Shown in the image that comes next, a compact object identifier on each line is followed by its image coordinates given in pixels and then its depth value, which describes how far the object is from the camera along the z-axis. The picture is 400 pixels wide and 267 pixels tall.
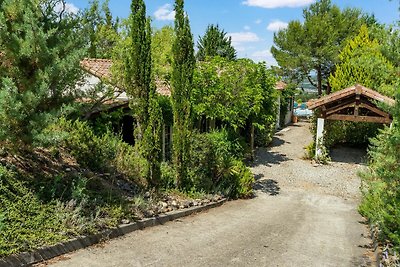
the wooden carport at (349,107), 16.67
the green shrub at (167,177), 10.37
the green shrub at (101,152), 9.10
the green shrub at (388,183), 5.81
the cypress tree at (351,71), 20.97
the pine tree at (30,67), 6.38
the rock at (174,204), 9.39
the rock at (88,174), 8.37
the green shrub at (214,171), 11.57
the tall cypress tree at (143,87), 9.12
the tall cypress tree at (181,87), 10.21
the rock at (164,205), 8.99
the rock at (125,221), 7.50
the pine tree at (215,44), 37.31
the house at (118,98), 11.81
